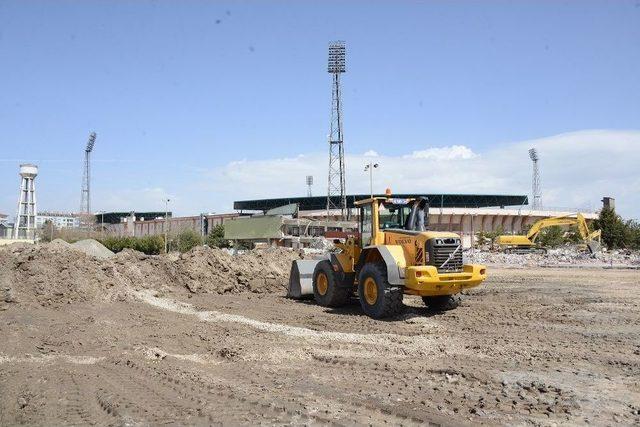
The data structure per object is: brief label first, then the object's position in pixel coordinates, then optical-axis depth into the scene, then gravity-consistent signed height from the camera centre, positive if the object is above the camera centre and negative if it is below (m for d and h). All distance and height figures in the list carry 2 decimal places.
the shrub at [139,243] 49.41 -1.63
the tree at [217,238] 56.19 -1.37
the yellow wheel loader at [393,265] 11.70 -0.87
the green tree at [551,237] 49.52 -1.15
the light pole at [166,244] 47.58 -1.61
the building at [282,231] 45.00 -0.58
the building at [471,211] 68.44 +1.65
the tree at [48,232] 53.72 -0.71
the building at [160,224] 76.11 +0.08
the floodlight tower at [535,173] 80.43 +7.54
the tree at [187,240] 50.25 -1.39
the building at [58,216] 138.00 +2.19
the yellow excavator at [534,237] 42.59 -0.98
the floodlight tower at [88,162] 75.38 +8.42
